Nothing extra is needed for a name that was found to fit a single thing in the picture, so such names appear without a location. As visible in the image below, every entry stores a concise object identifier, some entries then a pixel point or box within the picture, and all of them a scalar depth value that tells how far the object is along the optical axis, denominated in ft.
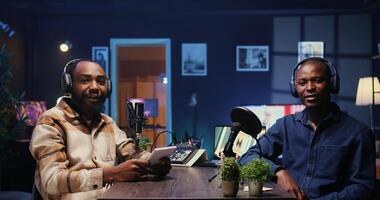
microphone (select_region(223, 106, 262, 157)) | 5.45
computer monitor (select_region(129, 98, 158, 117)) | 19.44
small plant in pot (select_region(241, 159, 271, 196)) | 4.66
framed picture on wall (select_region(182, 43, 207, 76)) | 19.63
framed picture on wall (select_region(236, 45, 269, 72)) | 19.57
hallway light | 19.70
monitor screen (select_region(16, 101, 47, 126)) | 15.89
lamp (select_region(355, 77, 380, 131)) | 16.46
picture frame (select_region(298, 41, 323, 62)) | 19.44
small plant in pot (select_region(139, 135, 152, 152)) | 7.72
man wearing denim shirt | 6.10
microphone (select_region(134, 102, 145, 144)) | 7.74
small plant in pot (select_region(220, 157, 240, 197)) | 4.62
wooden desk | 4.56
